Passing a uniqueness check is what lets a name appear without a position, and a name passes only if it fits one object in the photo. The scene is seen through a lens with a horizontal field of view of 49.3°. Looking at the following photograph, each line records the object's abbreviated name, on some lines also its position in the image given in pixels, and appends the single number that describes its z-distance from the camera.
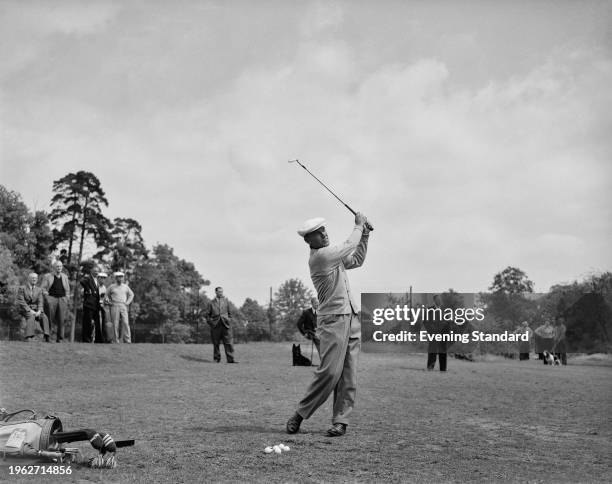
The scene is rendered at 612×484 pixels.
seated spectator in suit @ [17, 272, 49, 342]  19.23
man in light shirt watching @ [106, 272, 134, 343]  21.61
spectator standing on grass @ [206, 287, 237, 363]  22.28
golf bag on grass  5.93
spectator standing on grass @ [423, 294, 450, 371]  21.62
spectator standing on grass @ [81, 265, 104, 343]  20.86
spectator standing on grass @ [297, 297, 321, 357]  21.03
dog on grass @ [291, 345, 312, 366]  21.81
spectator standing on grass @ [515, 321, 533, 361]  33.33
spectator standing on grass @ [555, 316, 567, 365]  32.28
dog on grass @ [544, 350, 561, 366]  30.17
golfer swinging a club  8.00
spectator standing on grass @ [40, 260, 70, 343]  20.08
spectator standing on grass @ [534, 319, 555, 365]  31.54
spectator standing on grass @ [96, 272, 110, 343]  21.34
